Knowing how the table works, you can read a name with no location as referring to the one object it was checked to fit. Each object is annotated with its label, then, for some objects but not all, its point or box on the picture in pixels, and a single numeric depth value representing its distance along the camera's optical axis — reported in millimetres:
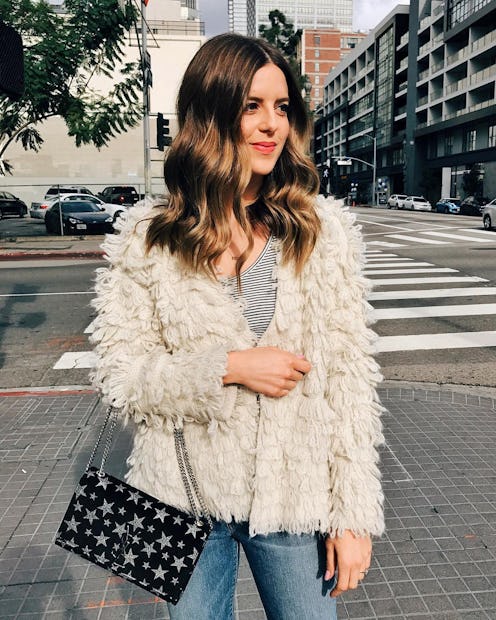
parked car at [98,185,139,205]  29312
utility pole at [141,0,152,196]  17131
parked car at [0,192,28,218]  31445
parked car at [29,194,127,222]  22781
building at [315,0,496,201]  48188
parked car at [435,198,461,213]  41906
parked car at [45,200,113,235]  20500
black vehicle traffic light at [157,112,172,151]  16780
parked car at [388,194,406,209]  49662
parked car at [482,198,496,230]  21453
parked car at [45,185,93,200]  34650
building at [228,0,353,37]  168000
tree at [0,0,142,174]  15562
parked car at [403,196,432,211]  46344
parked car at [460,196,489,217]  37125
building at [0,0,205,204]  38750
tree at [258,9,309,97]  58784
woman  1351
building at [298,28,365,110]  108062
